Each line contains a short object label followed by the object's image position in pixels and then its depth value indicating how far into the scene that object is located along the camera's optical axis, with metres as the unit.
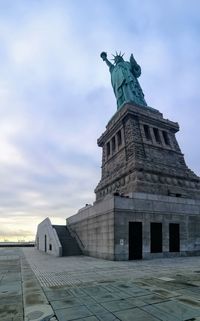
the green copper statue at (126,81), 49.27
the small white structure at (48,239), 29.36
